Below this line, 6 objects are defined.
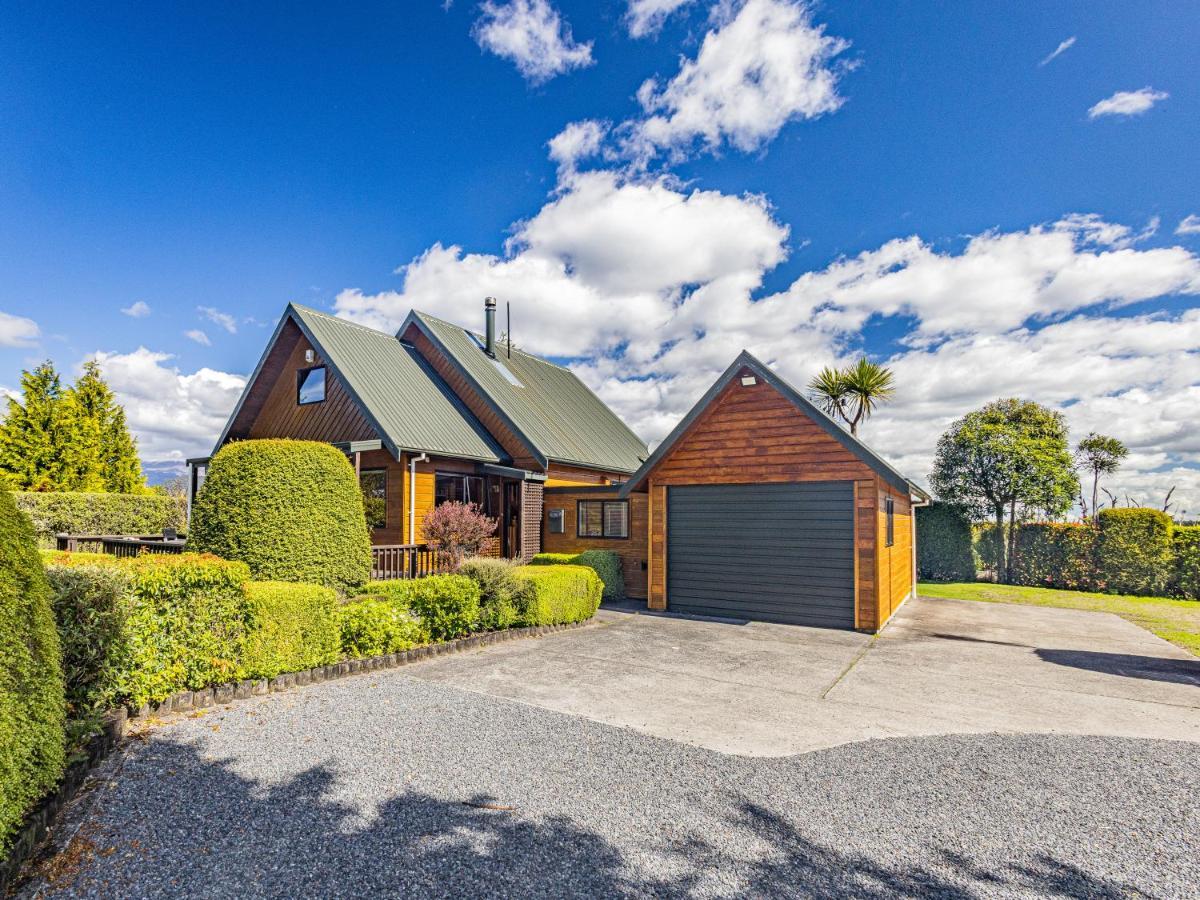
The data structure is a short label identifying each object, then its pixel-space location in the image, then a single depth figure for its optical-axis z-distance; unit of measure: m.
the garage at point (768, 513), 10.59
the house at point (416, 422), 15.16
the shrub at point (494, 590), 9.09
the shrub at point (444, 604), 8.35
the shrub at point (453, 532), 13.70
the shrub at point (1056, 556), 17.08
